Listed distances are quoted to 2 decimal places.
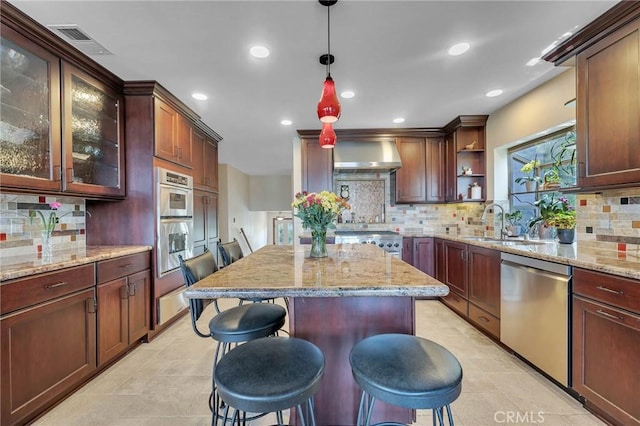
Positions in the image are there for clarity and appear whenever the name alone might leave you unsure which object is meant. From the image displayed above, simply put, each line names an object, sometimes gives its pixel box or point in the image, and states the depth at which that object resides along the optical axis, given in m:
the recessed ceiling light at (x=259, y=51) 2.05
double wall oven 2.75
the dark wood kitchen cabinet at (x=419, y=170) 4.18
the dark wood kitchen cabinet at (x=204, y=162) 3.69
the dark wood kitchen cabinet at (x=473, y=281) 2.60
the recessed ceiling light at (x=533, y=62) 2.27
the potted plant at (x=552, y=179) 2.70
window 2.70
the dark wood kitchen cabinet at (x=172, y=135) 2.78
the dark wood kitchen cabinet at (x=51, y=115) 1.78
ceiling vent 1.86
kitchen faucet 3.16
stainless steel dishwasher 1.84
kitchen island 1.31
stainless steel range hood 3.97
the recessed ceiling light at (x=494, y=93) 2.88
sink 2.57
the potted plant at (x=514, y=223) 3.15
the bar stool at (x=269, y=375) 0.89
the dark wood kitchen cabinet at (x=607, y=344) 1.45
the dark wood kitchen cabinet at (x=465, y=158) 3.75
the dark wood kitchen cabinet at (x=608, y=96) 1.70
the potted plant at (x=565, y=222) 2.42
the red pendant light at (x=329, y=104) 1.73
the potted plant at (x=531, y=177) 3.01
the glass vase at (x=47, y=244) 2.10
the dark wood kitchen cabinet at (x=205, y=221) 3.71
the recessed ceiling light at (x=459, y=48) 2.05
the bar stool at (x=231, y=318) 1.43
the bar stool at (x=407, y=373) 0.91
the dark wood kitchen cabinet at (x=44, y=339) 1.49
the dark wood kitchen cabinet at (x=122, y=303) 2.12
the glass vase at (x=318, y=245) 1.88
